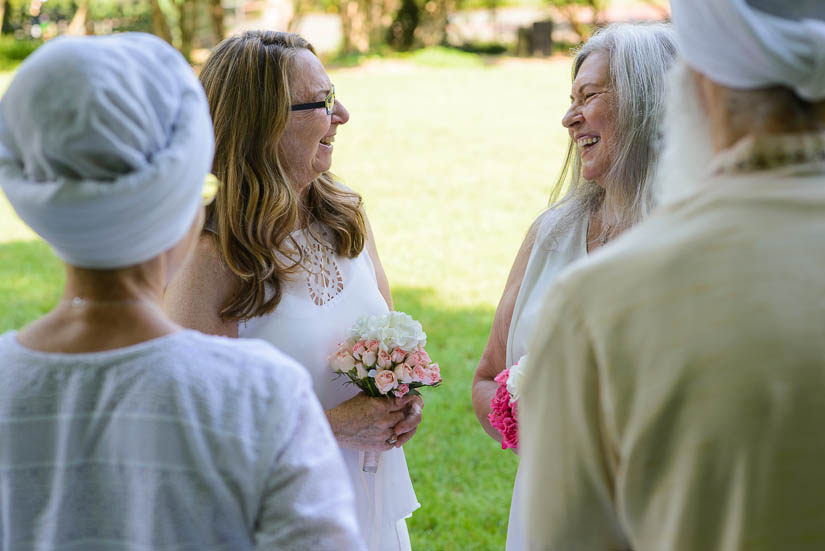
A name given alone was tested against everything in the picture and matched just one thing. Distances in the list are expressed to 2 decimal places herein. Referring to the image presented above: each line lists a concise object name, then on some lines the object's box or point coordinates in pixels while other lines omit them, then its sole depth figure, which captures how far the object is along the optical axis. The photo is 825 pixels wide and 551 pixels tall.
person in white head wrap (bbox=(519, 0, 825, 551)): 1.39
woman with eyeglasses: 3.08
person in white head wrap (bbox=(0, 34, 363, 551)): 1.64
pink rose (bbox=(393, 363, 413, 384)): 3.13
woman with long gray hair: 3.25
